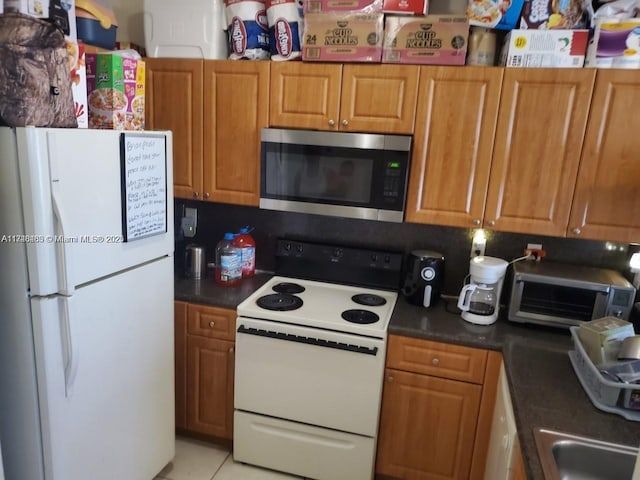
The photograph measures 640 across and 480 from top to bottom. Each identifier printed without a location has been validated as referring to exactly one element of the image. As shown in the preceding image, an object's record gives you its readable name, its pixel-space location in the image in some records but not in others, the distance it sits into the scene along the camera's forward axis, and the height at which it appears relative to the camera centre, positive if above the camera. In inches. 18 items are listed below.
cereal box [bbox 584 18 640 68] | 66.3 +17.1
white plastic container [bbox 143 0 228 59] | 83.3 +19.5
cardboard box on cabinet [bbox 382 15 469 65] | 73.2 +17.7
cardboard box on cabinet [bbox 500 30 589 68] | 69.4 +16.5
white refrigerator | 52.5 -21.4
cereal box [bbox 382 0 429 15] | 73.7 +22.7
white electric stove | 76.3 -41.0
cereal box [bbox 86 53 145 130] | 68.0 +6.1
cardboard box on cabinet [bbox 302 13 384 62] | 75.9 +17.9
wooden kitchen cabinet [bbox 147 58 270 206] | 84.0 +3.1
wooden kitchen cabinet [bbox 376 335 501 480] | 73.7 -42.8
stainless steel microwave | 77.8 -5.2
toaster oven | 72.0 -22.3
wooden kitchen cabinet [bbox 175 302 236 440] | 84.4 -44.0
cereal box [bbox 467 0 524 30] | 71.4 +21.9
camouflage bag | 51.5 +6.2
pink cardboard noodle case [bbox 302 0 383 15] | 75.6 +22.9
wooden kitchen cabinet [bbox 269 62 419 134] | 77.3 +8.2
